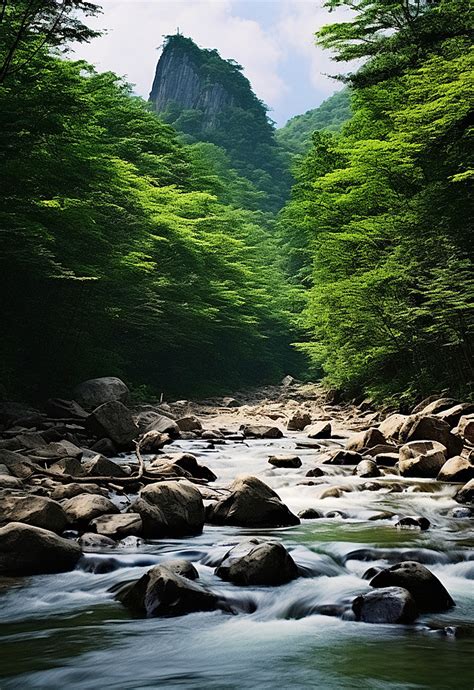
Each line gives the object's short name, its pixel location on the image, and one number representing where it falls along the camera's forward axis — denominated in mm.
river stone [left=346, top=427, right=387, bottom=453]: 11797
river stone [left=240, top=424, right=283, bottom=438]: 15027
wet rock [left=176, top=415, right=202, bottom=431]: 15055
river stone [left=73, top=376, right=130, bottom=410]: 15203
